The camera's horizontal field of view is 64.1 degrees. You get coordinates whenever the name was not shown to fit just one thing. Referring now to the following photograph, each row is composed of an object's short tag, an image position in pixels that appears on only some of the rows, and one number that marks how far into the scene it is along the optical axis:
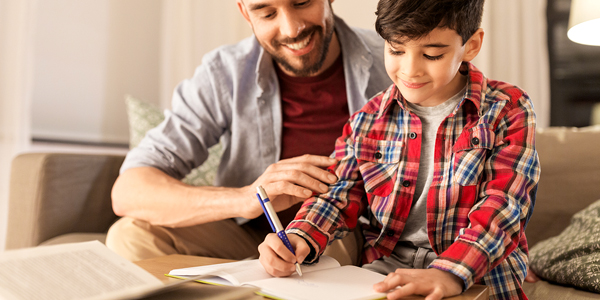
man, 1.25
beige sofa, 1.35
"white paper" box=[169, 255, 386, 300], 0.64
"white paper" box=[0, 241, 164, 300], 0.56
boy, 0.75
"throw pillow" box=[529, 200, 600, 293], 1.00
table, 0.67
